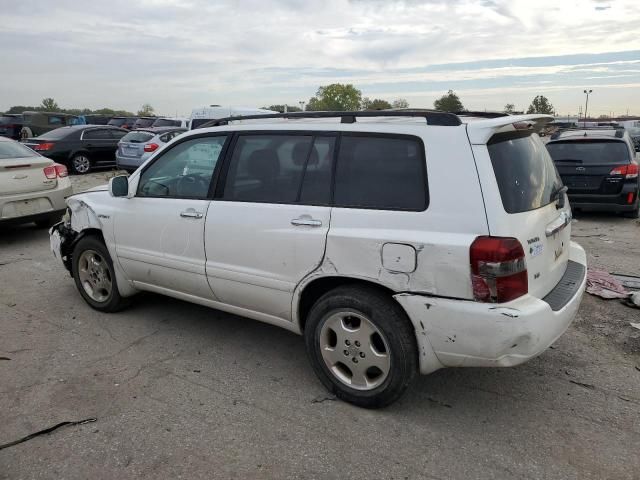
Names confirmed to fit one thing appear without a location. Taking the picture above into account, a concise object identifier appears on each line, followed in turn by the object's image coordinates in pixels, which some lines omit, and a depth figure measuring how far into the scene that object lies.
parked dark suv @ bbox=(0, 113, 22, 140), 24.57
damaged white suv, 2.71
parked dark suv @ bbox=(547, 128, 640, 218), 8.50
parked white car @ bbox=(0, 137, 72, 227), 6.90
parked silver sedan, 14.57
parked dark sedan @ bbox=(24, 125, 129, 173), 15.17
